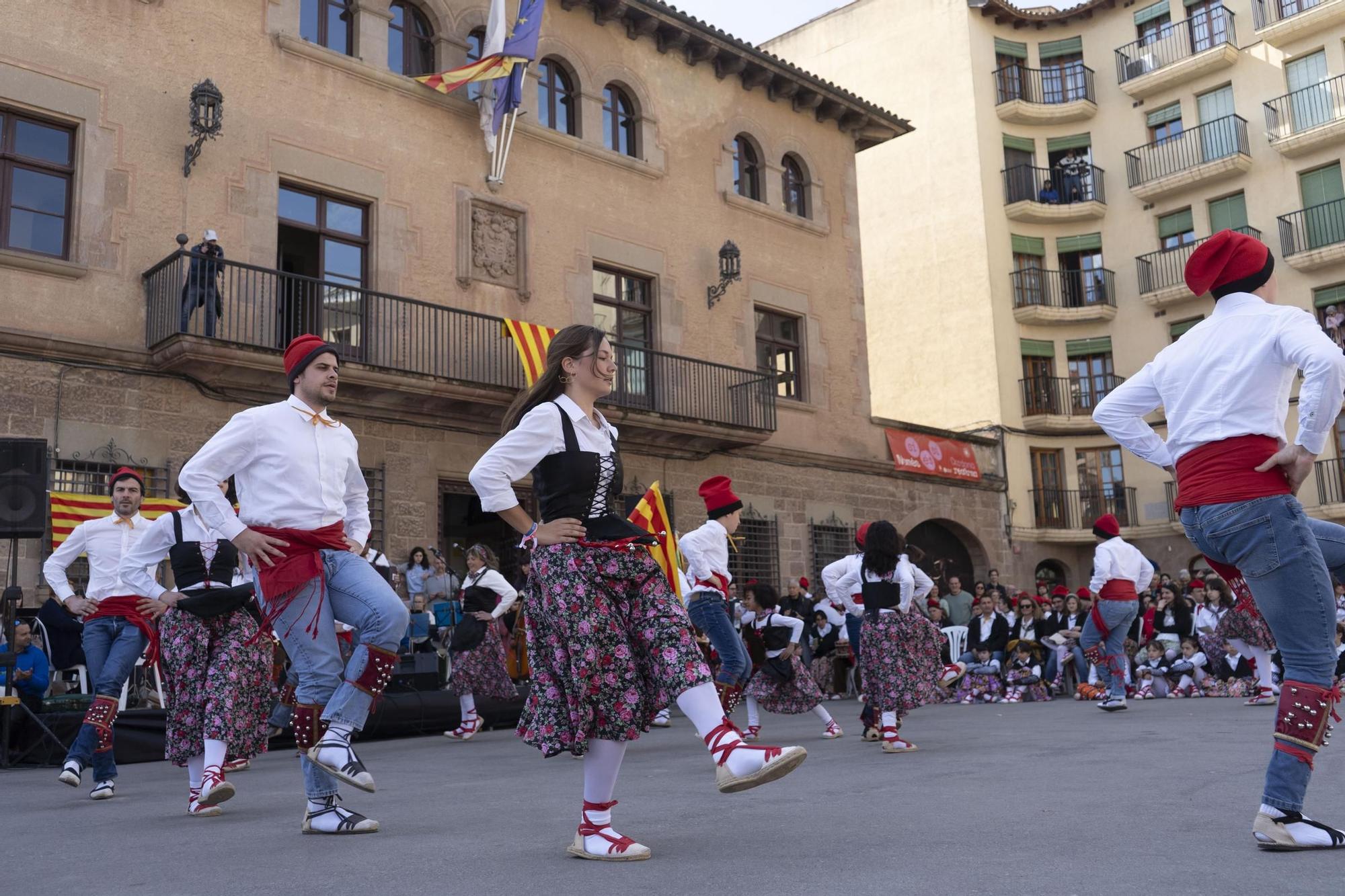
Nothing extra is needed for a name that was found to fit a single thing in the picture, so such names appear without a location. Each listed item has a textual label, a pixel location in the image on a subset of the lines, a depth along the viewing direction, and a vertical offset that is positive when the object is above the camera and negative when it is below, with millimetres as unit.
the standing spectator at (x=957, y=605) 20625 -258
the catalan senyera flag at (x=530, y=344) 18141 +3910
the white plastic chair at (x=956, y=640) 18500 -764
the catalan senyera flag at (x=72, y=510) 13789 +1253
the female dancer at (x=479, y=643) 12438 -369
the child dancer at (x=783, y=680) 10586 -739
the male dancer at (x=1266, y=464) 3881 +383
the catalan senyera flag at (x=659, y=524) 5577 +382
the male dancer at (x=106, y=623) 7270 -27
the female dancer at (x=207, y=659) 6184 -227
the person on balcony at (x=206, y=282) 15000 +4129
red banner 25281 +2887
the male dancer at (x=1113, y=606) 12055 -219
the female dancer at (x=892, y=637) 9062 -349
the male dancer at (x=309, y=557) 4977 +232
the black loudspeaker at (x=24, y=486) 9602 +1074
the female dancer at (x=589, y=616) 4191 -52
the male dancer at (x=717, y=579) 9469 +147
